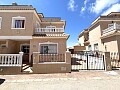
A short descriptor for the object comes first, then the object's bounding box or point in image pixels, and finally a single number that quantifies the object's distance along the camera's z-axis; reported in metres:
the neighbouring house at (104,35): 11.57
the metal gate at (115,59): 9.67
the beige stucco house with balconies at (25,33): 9.94
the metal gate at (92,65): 8.06
